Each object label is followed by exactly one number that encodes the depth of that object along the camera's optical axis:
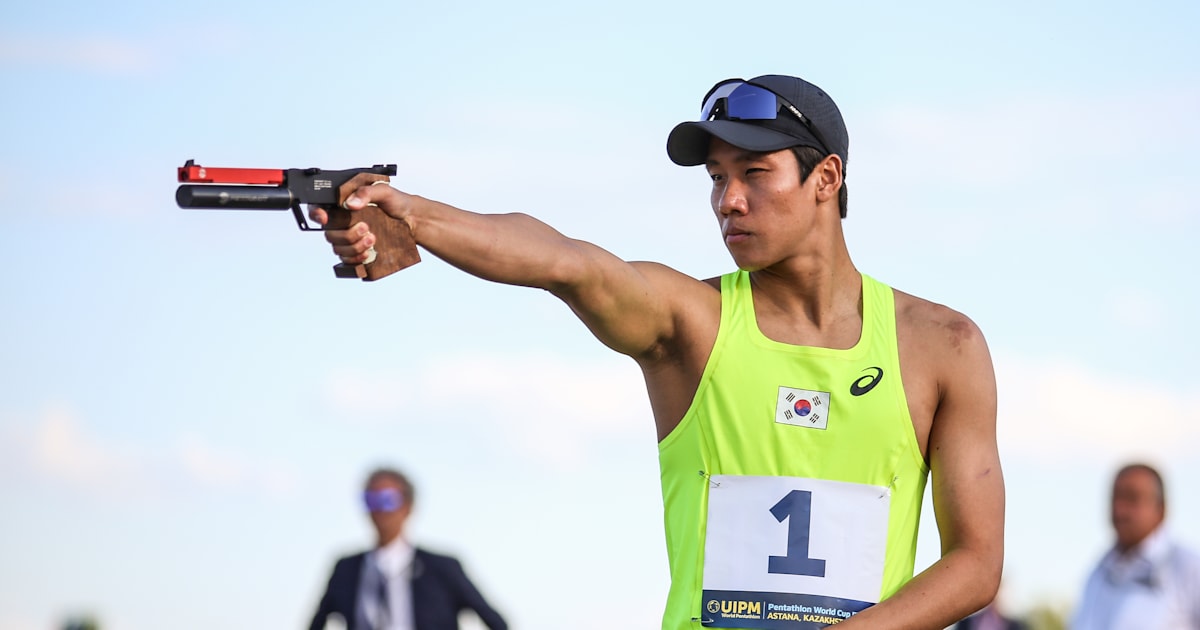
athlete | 9.84
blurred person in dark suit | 18.19
